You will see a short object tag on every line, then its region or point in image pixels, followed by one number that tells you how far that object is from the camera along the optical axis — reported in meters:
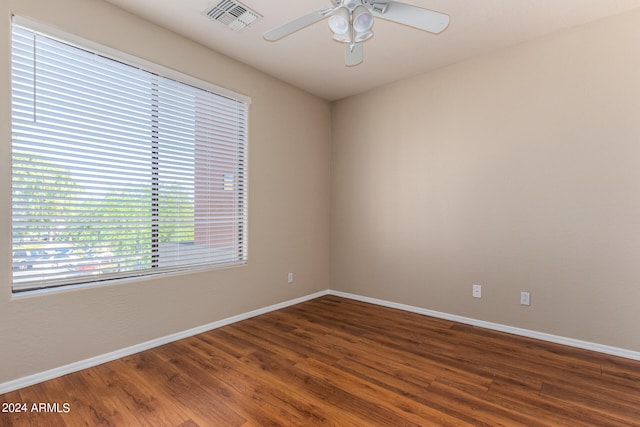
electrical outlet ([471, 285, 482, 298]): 3.17
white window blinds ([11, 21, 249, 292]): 2.06
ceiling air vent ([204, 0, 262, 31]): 2.38
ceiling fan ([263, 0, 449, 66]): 1.65
